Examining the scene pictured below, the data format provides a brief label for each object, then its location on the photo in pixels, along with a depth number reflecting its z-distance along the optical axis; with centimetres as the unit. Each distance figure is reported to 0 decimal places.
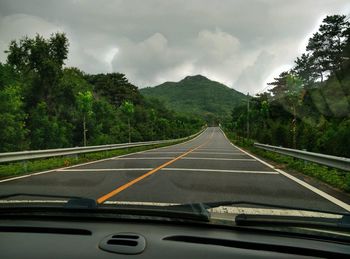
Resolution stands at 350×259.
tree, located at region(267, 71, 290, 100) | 9139
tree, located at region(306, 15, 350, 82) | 5903
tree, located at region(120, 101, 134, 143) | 5056
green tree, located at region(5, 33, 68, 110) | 4669
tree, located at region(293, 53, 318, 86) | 7022
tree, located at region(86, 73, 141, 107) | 8238
